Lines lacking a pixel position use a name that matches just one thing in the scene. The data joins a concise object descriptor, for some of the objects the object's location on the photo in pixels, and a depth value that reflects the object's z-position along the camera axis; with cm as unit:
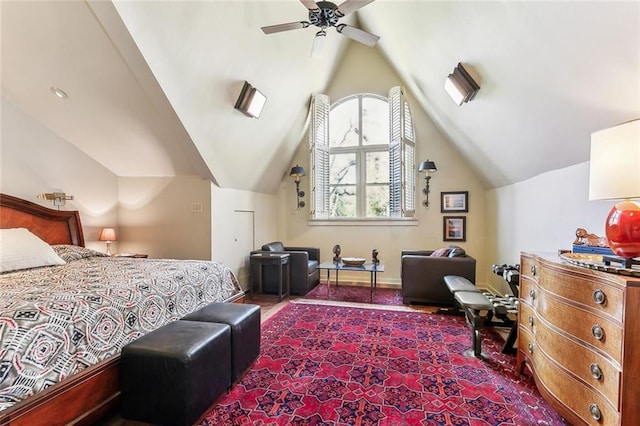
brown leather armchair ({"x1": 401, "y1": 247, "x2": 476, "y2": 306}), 400
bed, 138
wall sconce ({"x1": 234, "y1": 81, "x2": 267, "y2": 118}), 352
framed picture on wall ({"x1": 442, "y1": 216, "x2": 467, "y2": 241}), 520
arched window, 523
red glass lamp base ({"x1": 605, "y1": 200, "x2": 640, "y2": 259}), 143
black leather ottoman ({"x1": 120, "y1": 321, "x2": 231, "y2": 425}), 165
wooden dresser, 133
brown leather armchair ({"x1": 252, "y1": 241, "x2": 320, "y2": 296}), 463
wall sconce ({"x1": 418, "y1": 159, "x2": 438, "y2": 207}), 493
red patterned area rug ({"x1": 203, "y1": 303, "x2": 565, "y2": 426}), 186
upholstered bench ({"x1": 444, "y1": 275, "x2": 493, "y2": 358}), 265
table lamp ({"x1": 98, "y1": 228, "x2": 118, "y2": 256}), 394
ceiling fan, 251
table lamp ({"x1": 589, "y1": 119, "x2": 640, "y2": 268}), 132
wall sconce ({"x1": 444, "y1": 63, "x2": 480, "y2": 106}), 292
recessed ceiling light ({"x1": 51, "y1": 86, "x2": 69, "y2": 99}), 309
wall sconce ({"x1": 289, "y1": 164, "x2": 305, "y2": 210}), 540
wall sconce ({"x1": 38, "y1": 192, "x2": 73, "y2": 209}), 343
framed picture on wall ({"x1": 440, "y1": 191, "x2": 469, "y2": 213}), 518
